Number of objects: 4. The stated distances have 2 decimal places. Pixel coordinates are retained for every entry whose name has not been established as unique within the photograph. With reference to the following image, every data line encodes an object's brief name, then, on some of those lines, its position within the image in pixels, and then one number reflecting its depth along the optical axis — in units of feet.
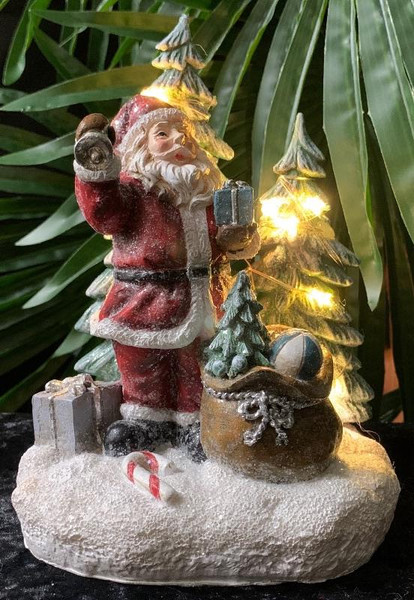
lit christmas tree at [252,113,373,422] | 0.82
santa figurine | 0.73
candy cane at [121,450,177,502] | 0.68
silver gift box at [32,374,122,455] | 0.75
